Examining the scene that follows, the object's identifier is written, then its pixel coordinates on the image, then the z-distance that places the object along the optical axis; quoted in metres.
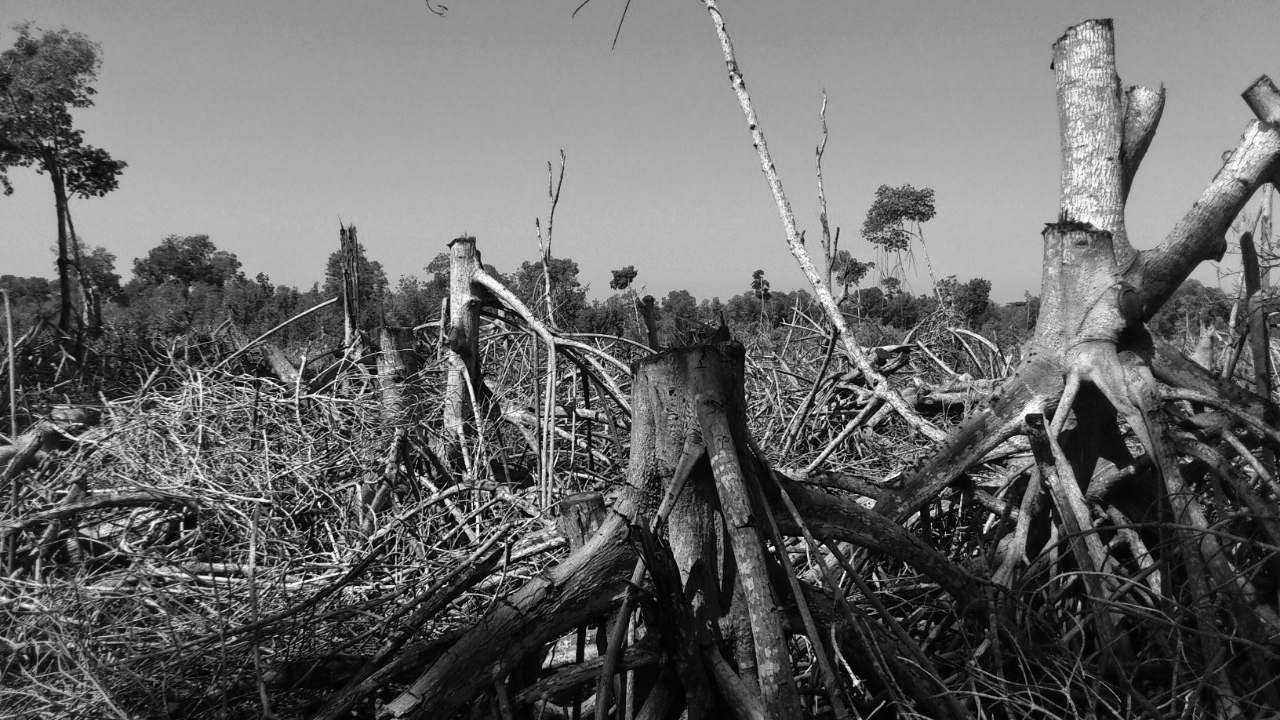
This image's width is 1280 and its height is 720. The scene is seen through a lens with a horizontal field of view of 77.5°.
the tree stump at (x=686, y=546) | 1.63
